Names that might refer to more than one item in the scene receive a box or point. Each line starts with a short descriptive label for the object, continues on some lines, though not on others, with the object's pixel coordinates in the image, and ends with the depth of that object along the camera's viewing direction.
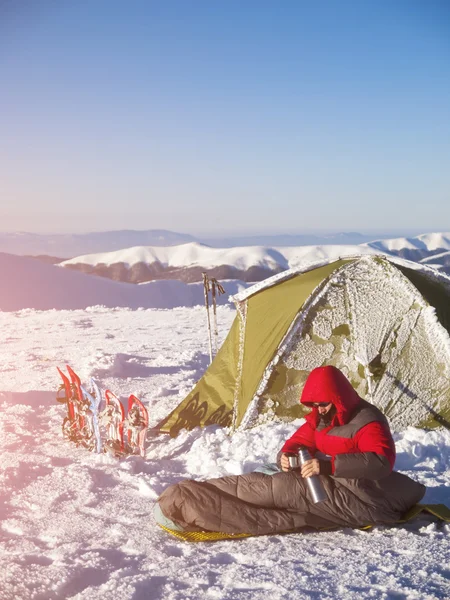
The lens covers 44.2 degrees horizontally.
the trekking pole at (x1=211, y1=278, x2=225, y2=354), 8.81
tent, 6.36
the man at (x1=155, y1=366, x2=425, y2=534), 3.99
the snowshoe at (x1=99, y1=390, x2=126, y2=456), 5.82
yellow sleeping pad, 4.00
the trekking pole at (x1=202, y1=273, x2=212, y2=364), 8.83
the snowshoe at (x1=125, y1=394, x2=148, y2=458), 5.76
